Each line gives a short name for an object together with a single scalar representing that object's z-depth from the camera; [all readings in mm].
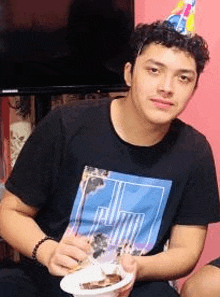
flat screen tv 1709
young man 1342
